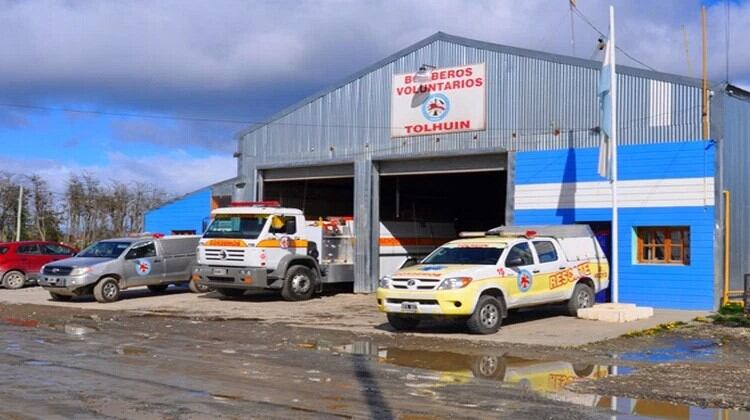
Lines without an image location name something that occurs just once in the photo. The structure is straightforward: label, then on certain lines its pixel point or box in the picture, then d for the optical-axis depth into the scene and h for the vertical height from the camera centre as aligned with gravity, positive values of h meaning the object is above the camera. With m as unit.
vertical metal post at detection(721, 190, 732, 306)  19.52 +0.31
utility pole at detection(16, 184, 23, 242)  46.50 +1.88
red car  29.19 -0.42
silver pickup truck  22.80 -0.52
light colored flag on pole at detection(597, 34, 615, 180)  18.88 +3.20
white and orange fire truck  22.75 -0.05
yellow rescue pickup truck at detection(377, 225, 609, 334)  15.02 -0.44
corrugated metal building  19.61 +2.74
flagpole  18.45 +1.83
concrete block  17.19 -1.16
